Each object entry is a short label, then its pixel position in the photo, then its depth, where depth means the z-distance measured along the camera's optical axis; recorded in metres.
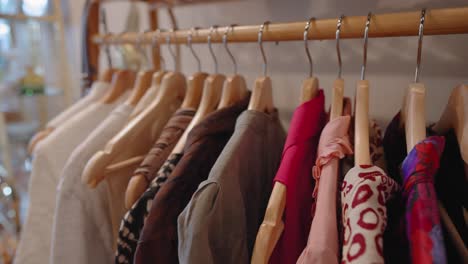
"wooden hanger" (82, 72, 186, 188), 0.53
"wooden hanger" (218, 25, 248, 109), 0.54
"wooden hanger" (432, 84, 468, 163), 0.34
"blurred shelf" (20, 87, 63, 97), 1.76
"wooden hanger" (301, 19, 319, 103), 0.46
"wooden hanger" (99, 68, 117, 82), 0.83
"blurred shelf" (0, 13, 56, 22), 1.56
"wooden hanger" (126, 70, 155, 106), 0.68
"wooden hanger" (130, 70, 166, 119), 0.63
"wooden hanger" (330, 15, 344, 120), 0.42
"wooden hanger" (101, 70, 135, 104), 0.76
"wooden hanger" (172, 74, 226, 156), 0.55
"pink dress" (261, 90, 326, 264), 0.38
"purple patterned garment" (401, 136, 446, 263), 0.26
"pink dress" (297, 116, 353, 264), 0.30
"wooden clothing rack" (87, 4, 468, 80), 0.35
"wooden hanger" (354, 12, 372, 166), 0.35
